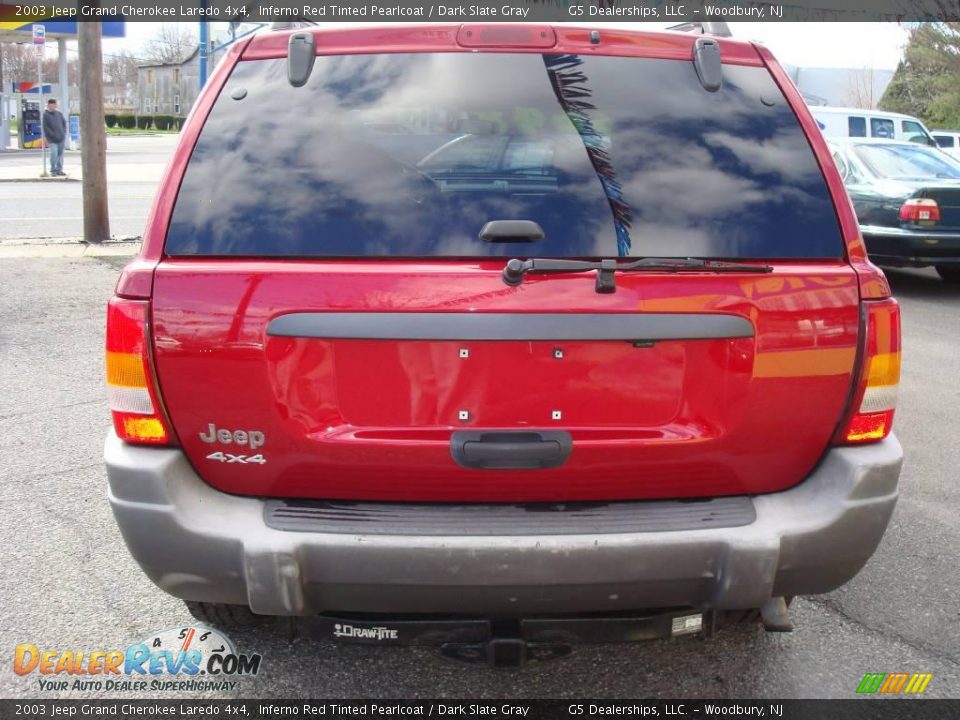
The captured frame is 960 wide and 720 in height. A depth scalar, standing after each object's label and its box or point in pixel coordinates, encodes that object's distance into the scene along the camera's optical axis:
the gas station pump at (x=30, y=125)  33.34
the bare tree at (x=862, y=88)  39.97
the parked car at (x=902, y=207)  9.80
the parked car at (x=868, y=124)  18.09
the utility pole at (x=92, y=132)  11.16
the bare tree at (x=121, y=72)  93.06
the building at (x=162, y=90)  88.75
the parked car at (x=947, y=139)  28.16
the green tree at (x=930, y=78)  34.00
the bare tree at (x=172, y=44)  85.94
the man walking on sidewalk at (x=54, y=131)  23.19
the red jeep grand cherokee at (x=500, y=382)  2.28
